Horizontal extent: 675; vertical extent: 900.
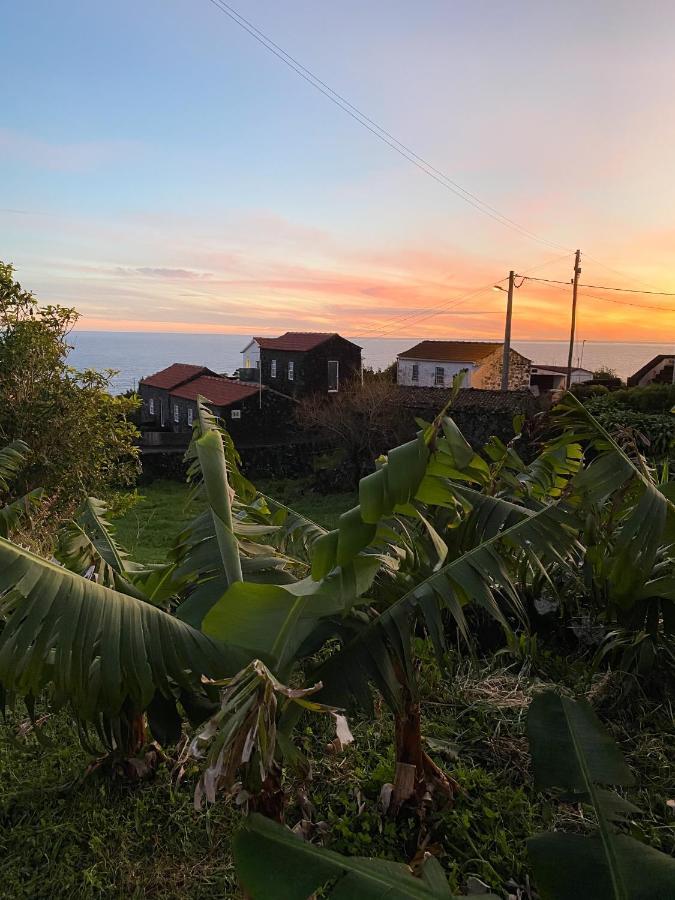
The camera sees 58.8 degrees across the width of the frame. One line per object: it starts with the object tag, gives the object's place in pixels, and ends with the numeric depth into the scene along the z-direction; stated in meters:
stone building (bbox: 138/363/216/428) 34.81
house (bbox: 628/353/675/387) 29.48
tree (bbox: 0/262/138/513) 10.99
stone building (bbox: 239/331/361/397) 31.17
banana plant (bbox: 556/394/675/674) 2.70
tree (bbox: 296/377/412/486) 24.88
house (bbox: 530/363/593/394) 37.22
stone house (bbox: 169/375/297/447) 29.16
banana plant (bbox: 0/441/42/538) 4.03
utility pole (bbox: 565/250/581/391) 26.88
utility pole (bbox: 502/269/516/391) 24.78
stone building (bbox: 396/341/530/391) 34.25
